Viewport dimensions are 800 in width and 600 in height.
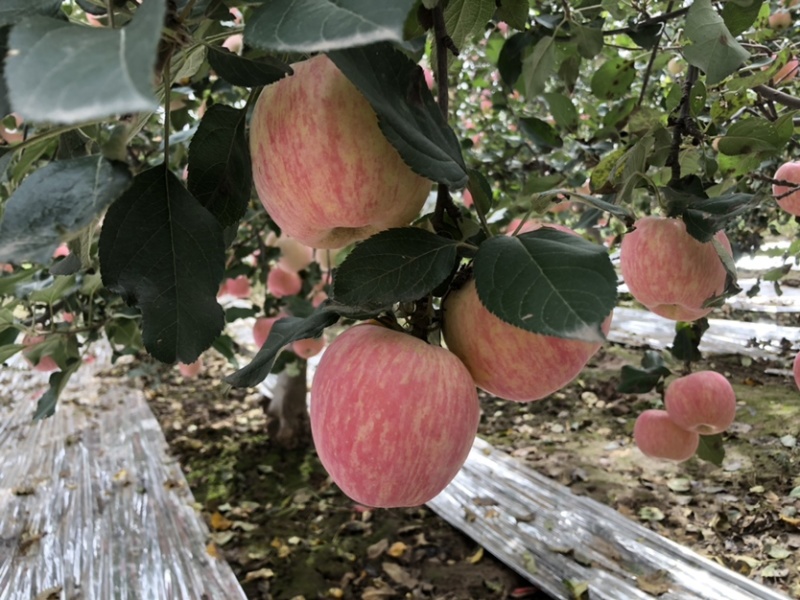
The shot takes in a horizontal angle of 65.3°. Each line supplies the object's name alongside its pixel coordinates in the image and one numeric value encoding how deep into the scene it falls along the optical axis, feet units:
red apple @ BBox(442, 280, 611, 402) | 1.60
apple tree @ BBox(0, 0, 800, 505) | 0.90
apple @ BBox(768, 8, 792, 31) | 4.89
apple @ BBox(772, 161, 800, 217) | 3.27
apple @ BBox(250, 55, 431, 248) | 1.40
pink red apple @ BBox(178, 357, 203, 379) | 7.92
